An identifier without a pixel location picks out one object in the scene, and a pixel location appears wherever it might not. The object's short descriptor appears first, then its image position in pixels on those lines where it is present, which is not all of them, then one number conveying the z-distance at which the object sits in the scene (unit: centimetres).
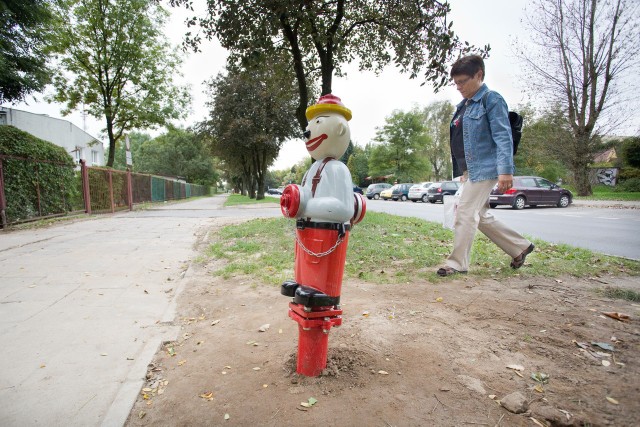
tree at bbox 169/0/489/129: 513
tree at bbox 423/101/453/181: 5041
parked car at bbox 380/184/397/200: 2802
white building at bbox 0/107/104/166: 2064
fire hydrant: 190
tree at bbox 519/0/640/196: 2033
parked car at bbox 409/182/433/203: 2384
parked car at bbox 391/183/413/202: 2644
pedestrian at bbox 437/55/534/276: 346
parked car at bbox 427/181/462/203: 2170
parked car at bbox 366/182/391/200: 3138
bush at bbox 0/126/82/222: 895
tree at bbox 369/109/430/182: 4412
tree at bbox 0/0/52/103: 1091
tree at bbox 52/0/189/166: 1822
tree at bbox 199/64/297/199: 2142
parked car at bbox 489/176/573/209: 1541
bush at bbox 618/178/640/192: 2411
